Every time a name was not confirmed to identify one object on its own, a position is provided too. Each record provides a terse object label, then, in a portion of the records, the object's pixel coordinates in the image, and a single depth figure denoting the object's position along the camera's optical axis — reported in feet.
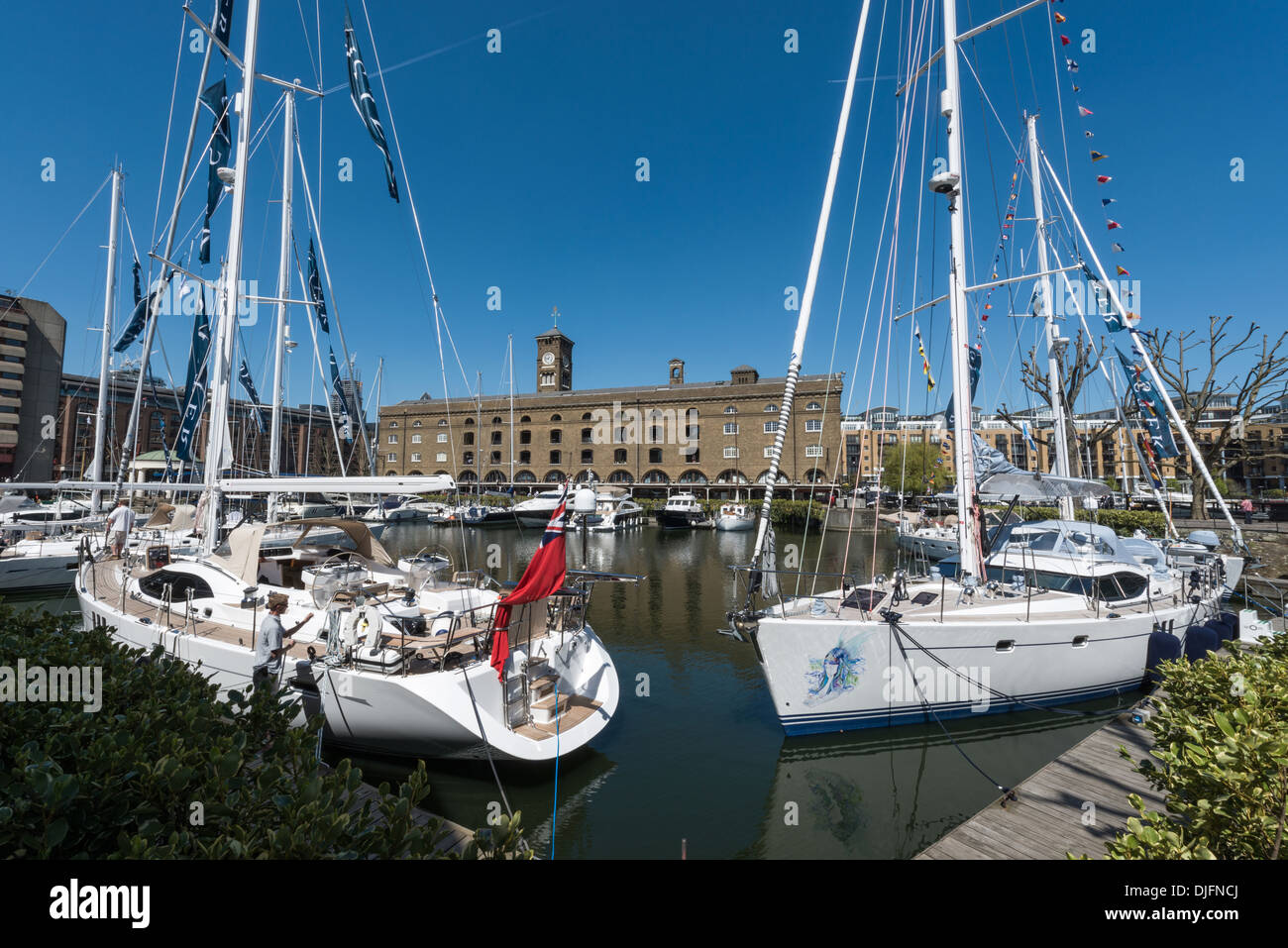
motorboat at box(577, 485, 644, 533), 139.95
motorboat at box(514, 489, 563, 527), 144.97
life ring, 24.34
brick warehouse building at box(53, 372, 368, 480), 192.24
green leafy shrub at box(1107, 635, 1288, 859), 9.23
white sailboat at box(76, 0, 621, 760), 23.20
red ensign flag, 23.70
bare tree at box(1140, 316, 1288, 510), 84.84
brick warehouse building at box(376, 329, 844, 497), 188.96
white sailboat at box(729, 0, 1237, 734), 27.81
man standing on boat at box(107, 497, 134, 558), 52.90
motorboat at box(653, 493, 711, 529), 147.43
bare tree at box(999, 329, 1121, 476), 92.71
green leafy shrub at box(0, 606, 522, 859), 7.70
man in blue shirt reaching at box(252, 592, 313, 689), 23.88
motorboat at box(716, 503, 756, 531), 137.39
